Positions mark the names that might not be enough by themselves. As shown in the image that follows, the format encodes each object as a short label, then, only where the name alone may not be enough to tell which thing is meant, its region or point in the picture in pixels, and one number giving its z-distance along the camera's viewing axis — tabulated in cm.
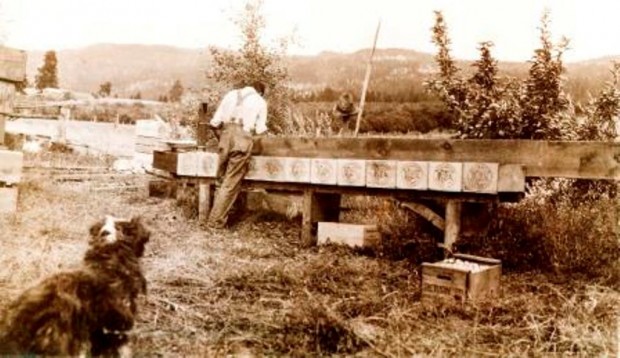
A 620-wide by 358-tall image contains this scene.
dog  288
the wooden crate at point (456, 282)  495
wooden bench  609
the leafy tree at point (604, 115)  878
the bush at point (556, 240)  632
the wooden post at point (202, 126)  1002
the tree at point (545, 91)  809
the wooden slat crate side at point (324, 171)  740
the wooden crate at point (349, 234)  721
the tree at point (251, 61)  1491
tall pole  1152
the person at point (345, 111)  1593
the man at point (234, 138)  827
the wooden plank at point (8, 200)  743
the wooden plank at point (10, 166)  741
